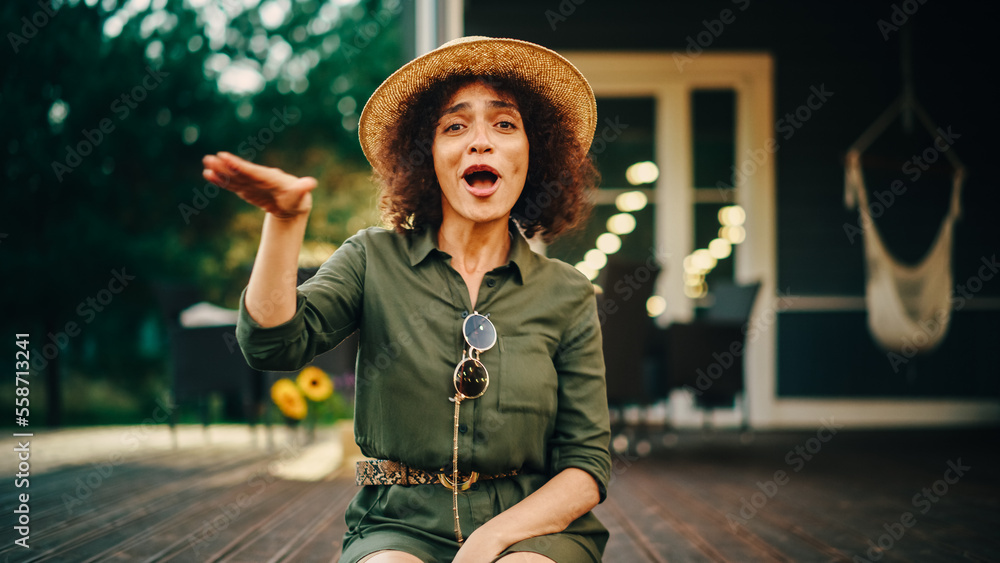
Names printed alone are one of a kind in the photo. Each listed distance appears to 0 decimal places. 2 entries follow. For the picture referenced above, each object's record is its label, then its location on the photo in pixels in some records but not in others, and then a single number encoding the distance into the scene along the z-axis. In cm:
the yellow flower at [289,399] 409
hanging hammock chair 457
